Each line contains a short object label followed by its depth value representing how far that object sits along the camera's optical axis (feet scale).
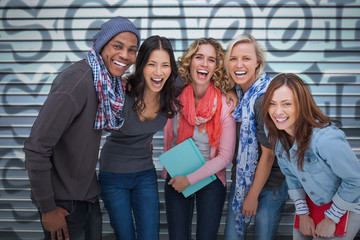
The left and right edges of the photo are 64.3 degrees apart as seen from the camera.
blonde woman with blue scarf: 6.91
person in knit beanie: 5.11
